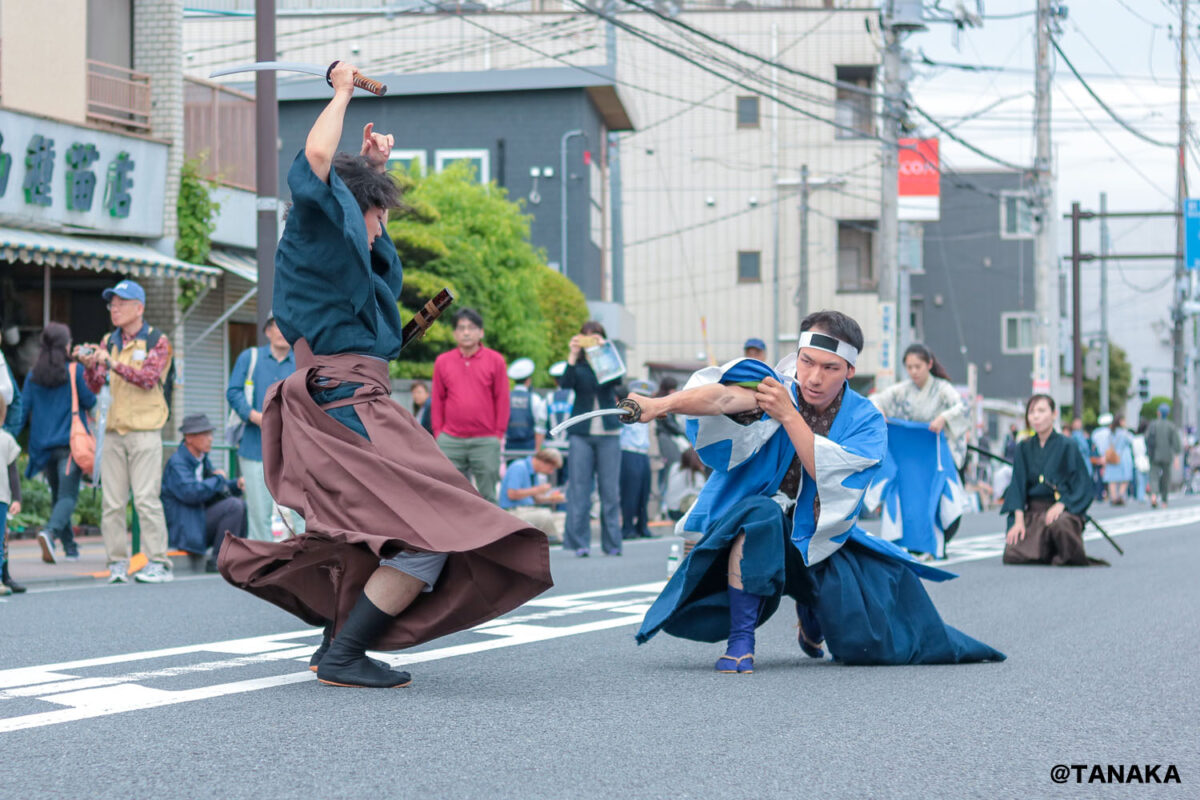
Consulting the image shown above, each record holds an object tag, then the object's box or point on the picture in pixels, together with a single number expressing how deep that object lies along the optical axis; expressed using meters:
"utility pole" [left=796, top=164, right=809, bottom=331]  40.16
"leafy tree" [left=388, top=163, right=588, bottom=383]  25.27
